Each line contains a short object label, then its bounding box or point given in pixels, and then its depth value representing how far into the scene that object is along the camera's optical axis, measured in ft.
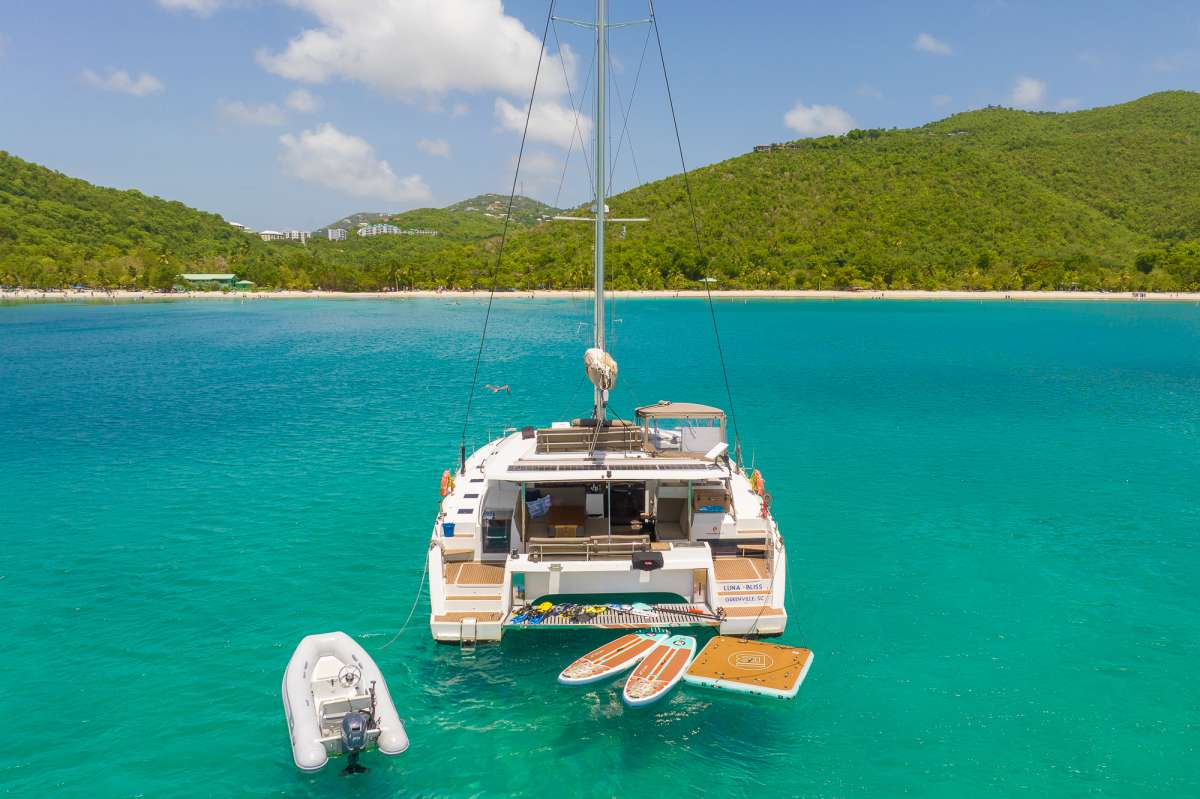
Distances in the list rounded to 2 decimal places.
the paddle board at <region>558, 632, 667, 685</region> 37.81
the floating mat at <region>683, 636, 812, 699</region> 36.68
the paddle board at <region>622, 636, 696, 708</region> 36.04
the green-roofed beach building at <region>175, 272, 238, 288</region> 573.33
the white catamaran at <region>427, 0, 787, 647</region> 42.27
